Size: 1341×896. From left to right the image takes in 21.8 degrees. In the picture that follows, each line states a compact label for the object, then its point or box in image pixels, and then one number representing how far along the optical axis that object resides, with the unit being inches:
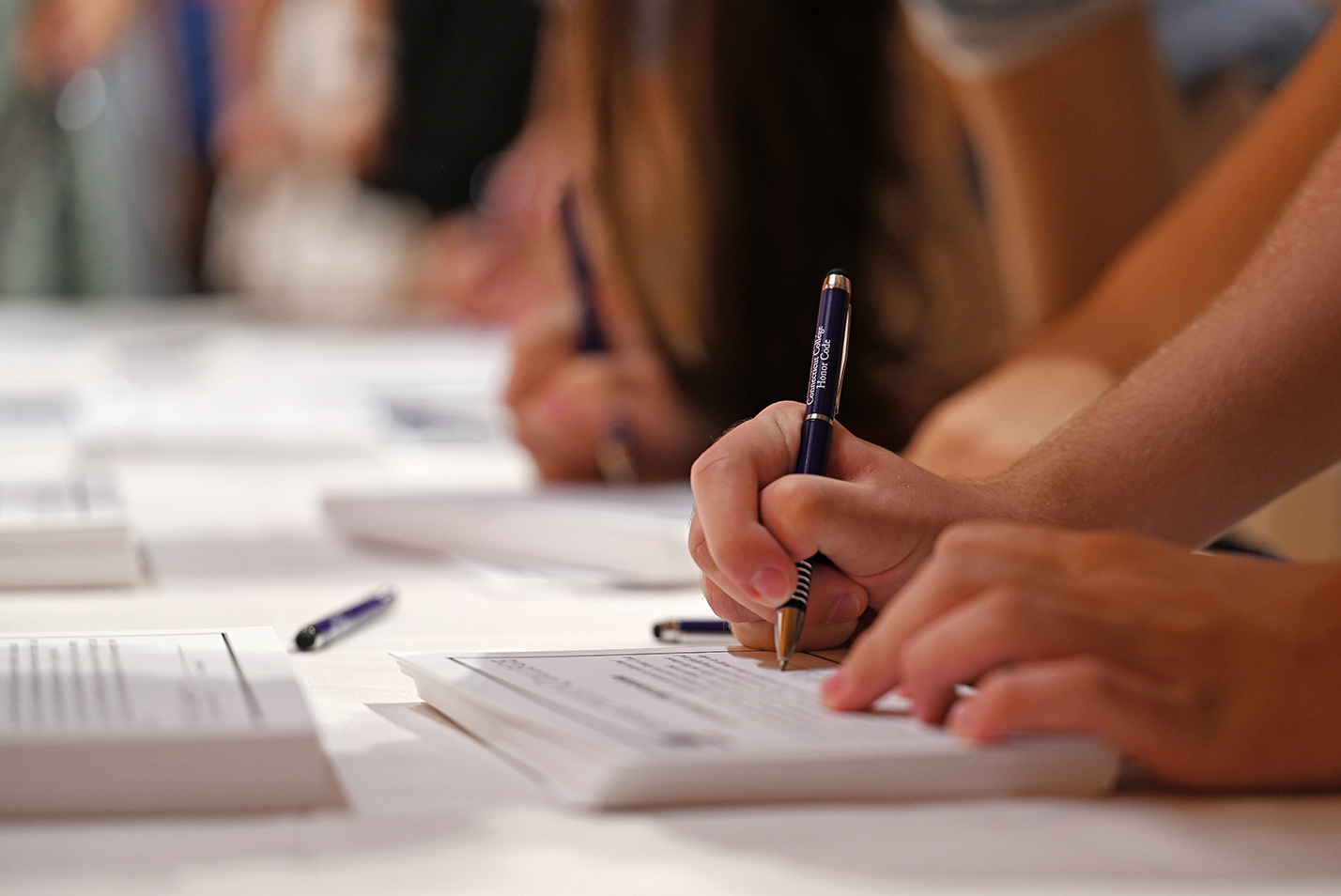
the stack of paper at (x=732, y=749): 39.0
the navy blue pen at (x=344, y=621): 46.4
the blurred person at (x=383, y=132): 219.6
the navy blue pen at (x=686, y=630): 46.4
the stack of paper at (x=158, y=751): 38.7
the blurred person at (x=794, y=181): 66.6
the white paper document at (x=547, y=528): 53.2
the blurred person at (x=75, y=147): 260.6
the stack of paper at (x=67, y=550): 51.4
